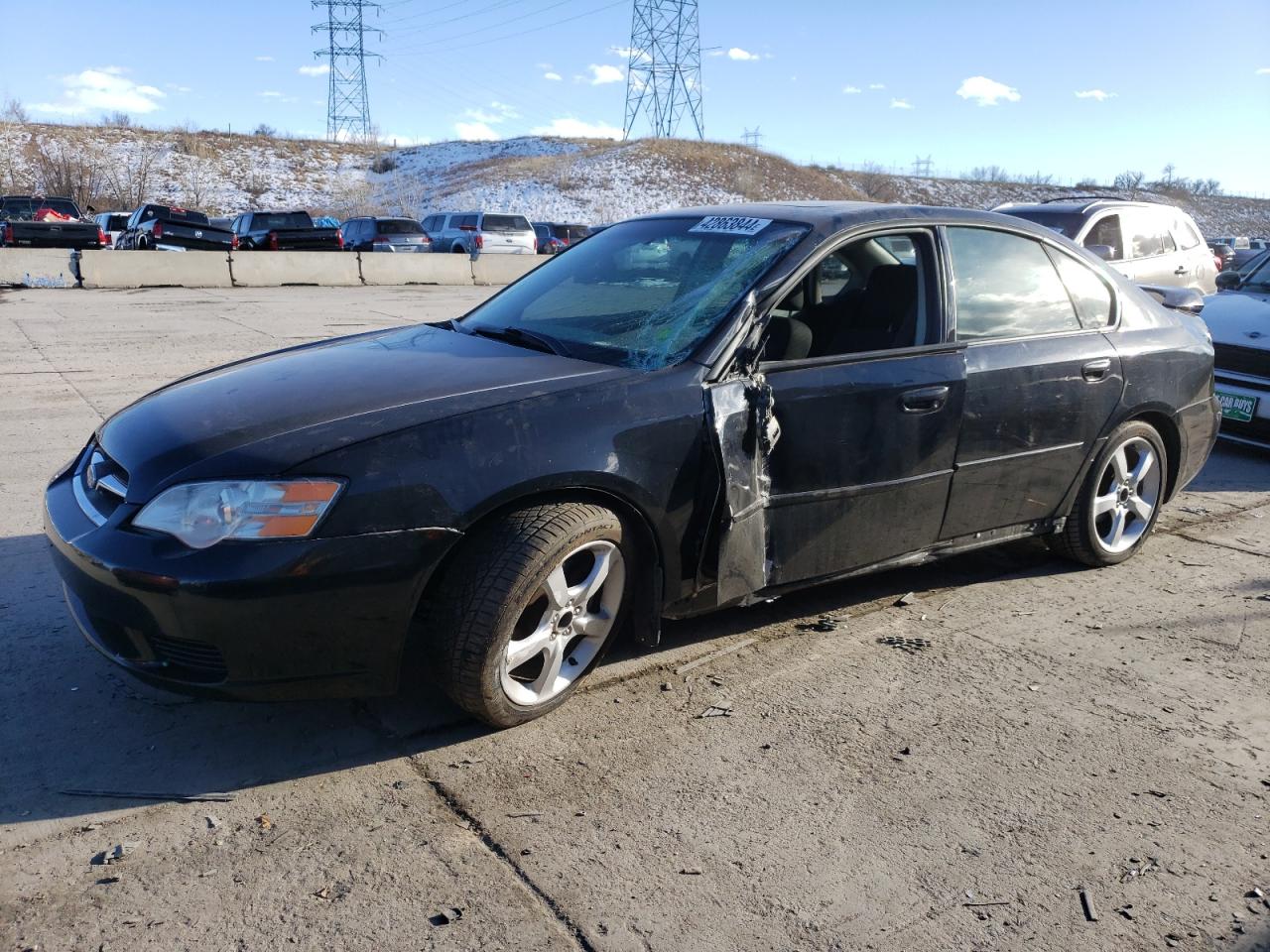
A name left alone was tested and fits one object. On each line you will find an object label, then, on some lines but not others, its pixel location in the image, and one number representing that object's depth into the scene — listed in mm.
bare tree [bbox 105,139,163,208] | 51656
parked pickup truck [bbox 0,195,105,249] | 21344
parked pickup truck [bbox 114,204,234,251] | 22438
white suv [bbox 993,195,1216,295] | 10492
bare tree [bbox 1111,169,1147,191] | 75875
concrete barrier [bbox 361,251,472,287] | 22359
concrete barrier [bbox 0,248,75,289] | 17516
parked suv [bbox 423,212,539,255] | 27500
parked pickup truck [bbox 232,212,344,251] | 25094
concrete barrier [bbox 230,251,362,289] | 20516
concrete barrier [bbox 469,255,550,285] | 24188
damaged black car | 2791
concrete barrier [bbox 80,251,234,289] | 18703
